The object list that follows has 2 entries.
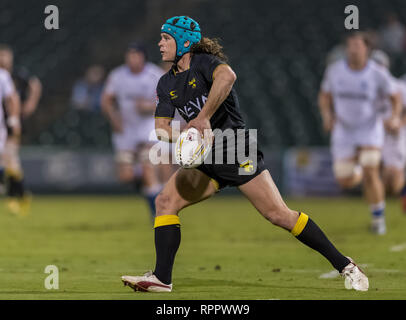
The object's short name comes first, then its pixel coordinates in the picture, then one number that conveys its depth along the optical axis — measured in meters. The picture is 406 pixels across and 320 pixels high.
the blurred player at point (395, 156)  16.39
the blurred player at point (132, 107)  14.53
